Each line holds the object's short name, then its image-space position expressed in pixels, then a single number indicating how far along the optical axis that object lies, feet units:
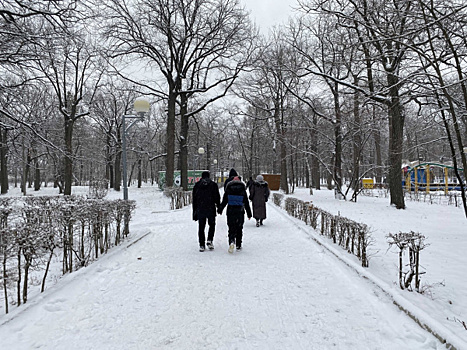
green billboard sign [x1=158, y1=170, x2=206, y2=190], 98.63
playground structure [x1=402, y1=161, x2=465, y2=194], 96.09
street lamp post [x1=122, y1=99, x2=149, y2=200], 32.45
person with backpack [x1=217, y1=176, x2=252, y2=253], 21.30
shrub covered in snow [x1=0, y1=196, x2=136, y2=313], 11.21
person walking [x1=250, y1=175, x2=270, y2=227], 32.48
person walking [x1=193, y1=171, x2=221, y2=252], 21.15
